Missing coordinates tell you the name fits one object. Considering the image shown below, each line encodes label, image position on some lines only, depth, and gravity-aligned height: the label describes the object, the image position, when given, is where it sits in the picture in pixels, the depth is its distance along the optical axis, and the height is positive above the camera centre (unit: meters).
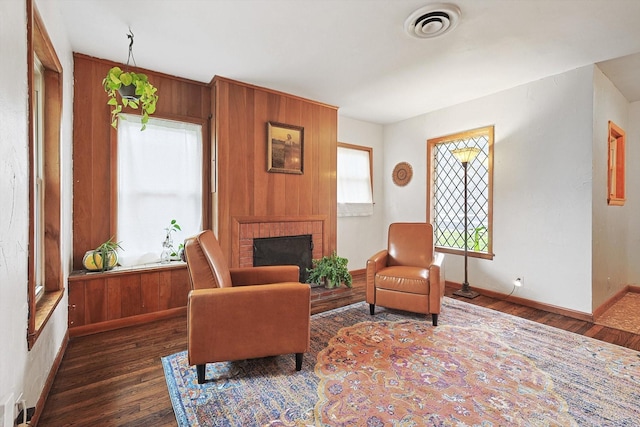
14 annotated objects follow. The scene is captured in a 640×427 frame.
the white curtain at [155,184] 2.86 +0.28
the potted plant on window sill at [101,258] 2.58 -0.42
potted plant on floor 3.68 -0.77
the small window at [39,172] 1.92 +0.27
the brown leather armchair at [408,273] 2.66 -0.60
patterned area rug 1.53 -1.06
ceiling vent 2.01 +1.40
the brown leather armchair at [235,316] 1.75 -0.65
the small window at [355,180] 4.54 +0.51
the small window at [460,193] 3.75 +0.27
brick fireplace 3.26 -0.22
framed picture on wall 3.47 +0.79
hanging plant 2.21 +0.96
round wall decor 4.63 +0.62
